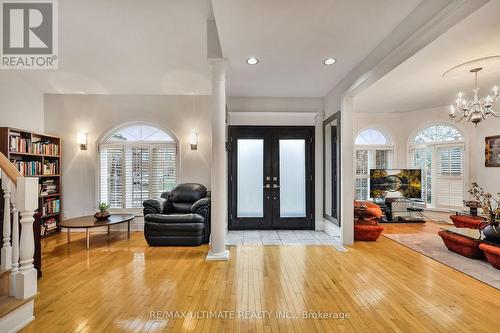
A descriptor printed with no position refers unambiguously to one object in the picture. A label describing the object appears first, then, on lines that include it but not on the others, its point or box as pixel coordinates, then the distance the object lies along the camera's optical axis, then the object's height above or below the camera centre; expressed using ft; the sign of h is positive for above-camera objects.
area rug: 10.40 -4.48
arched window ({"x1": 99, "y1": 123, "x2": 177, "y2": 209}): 18.61 -0.03
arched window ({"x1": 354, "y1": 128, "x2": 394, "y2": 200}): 22.91 +1.15
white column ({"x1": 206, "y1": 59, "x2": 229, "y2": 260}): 12.37 +0.21
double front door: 18.62 -0.65
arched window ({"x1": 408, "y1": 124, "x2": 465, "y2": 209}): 20.61 +0.39
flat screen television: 20.98 -1.29
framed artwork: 18.47 +1.18
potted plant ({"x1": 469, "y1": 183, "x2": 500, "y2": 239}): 11.40 -2.68
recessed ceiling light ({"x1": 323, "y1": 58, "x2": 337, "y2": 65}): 12.55 +5.38
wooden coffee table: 13.73 -3.03
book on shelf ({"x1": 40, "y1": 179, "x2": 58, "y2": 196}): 16.56 -1.20
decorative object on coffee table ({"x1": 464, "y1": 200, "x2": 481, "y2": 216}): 17.72 -2.77
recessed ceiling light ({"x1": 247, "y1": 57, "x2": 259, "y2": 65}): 12.44 +5.37
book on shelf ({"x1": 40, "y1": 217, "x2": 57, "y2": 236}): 16.53 -3.78
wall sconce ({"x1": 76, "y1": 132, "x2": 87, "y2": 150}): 17.92 +2.07
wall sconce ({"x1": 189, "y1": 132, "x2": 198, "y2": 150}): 18.19 +2.04
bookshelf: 14.67 +0.49
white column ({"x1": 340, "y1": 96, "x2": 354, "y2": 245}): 14.76 -0.49
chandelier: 11.99 +3.35
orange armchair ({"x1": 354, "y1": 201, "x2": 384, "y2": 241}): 15.48 -3.42
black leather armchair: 14.19 -3.22
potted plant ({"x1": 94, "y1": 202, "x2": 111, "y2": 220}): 15.03 -2.69
